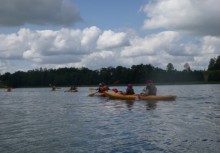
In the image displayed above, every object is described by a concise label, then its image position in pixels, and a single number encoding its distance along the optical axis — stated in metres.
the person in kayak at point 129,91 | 29.20
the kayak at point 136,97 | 26.20
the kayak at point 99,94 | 36.62
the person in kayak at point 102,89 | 38.09
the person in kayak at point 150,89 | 27.06
